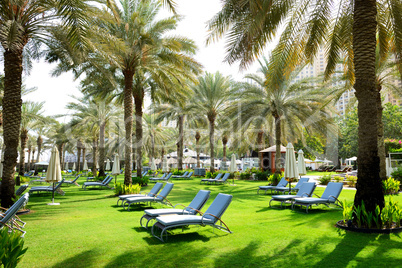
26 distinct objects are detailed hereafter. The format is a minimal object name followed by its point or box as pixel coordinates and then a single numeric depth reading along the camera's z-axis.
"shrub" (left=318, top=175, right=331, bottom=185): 19.52
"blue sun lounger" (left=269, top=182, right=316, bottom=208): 9.94
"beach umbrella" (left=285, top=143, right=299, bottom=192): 12.26
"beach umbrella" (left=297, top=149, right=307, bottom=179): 14.77
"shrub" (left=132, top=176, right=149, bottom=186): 19.08
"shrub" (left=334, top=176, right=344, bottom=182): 19.61
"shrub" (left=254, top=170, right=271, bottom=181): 24.61
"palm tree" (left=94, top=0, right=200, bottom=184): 14.17
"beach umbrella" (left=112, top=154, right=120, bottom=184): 16.92
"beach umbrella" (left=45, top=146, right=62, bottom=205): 11.20
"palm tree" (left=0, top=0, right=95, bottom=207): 9.36
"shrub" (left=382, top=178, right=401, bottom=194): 12.72
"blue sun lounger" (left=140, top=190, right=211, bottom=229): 6.98
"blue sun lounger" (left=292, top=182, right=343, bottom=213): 9.04
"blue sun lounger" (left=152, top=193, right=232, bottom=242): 5.95
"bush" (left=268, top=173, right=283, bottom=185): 18.19
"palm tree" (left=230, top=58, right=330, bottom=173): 18.86
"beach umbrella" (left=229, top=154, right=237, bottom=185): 22.26
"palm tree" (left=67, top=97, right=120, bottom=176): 28.39
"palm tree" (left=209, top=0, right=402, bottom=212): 6.48
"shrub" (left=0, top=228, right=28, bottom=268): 3.41
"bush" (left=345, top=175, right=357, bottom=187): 17.80
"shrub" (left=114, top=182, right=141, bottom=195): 13.19
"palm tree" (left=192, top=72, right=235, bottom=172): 26.30
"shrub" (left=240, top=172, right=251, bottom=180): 26.52
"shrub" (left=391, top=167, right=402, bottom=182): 15.11
